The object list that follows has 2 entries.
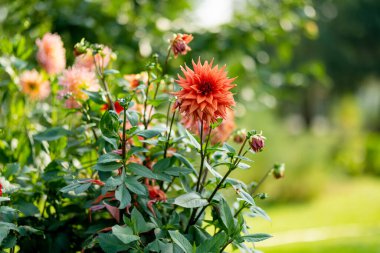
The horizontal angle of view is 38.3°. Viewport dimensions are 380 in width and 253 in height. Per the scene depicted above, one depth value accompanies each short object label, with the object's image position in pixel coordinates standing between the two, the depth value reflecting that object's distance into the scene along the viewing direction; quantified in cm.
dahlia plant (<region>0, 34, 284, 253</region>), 115
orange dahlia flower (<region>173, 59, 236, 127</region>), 112
